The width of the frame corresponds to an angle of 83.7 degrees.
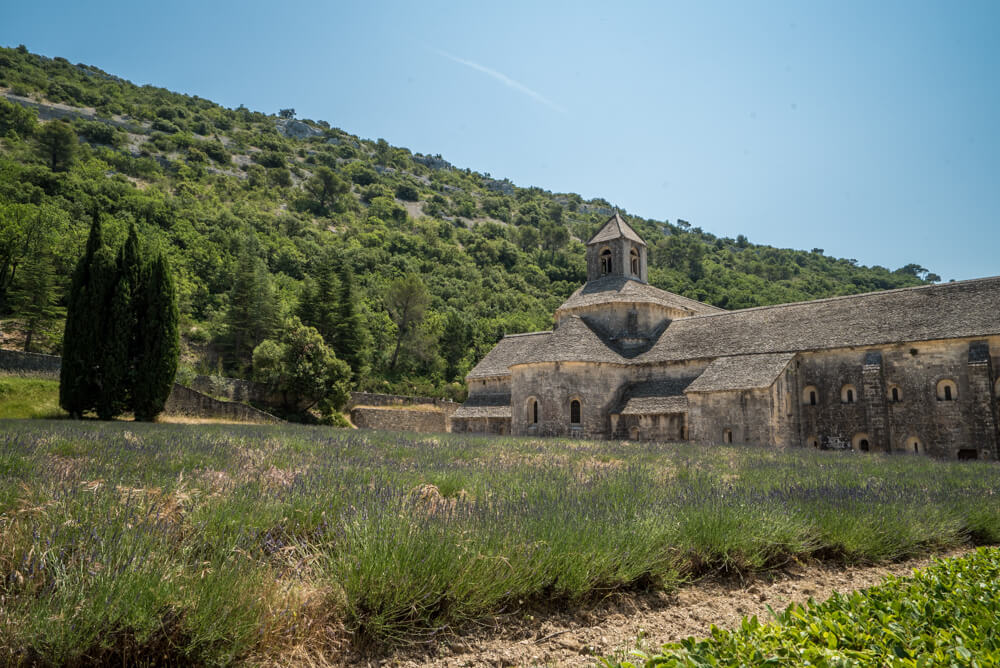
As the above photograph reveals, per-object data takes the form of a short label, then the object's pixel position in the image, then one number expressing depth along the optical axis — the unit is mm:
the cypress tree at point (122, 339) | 23125
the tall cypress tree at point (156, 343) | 23859
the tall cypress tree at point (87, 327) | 22672
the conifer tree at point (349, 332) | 42156
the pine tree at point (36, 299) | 34000
